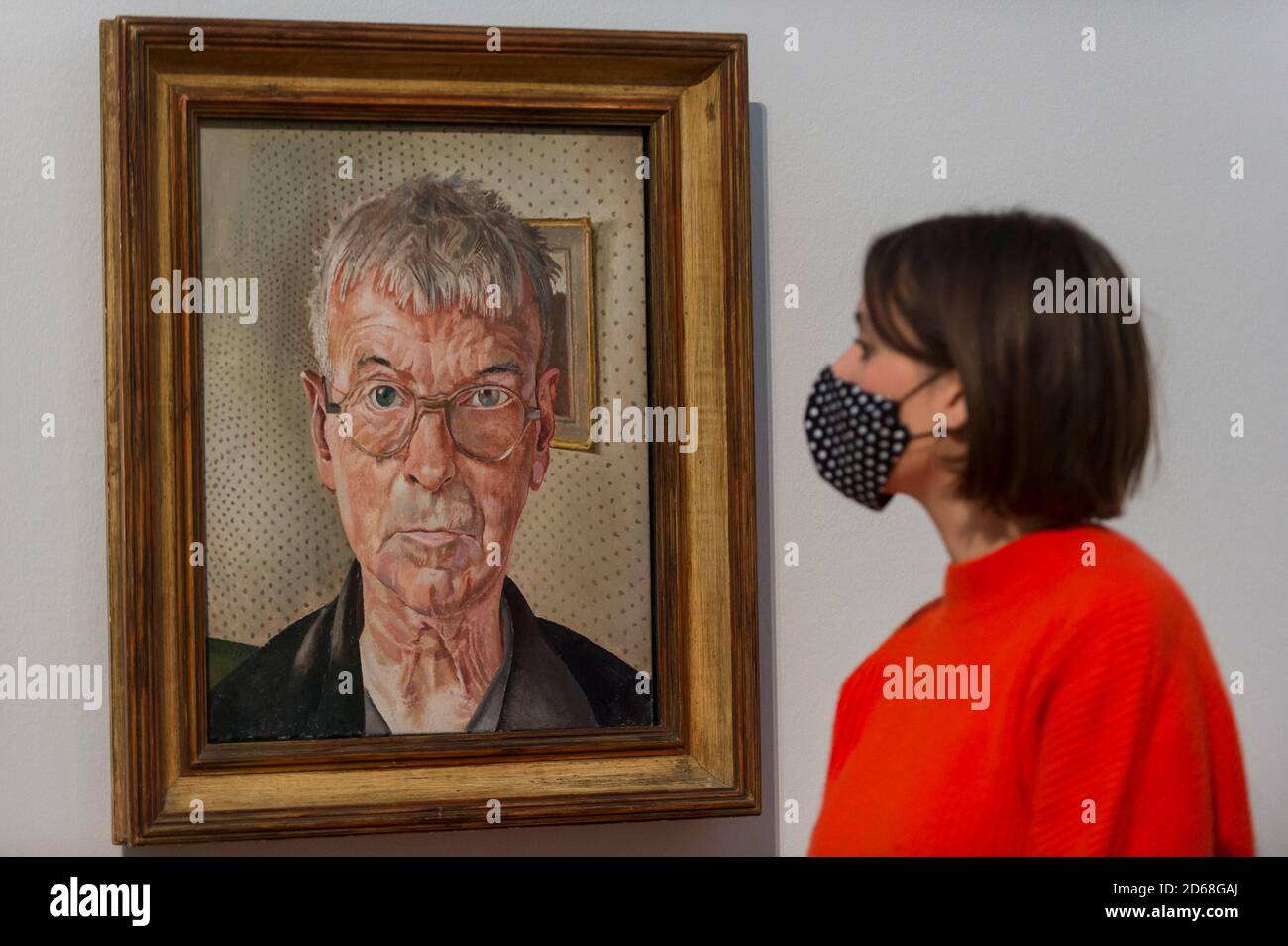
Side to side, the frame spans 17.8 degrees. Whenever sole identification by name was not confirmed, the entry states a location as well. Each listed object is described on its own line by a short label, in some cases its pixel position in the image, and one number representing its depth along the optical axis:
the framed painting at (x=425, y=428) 3.37
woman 3.41
